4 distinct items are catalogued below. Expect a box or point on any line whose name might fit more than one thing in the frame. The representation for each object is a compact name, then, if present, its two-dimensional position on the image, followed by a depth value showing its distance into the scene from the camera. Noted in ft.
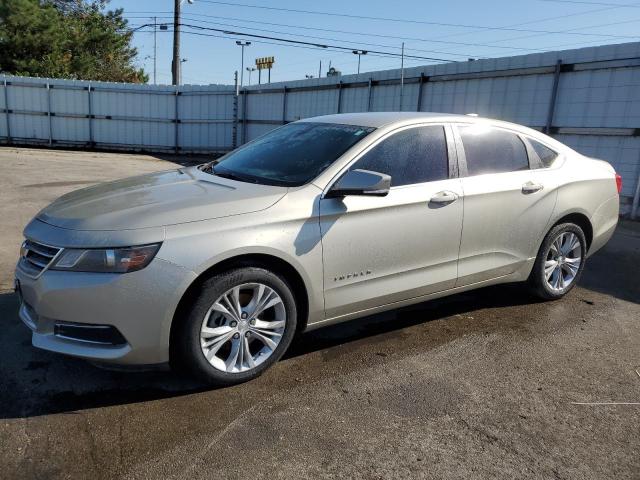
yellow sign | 186.91
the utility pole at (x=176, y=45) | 86.02
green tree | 101.14
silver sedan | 9.60
